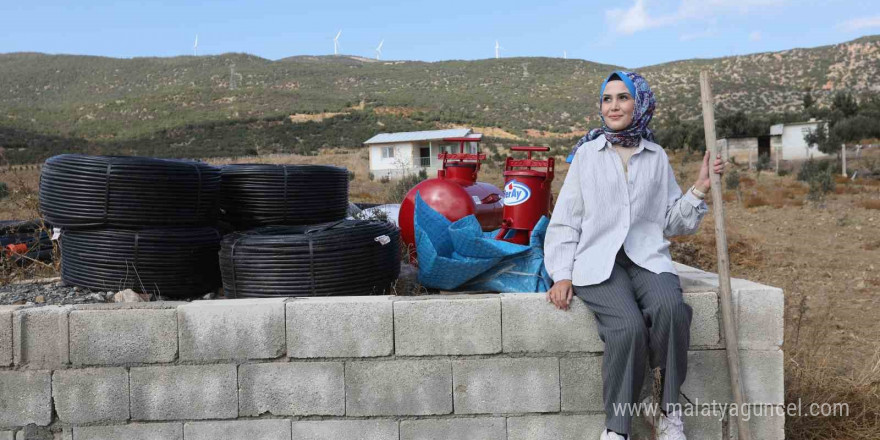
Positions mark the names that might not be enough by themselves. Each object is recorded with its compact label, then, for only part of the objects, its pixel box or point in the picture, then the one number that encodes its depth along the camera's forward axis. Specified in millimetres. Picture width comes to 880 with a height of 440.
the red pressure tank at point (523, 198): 4688
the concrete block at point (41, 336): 3568
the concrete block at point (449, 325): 3500
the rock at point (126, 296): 4020
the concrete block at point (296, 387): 3549
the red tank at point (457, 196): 5508
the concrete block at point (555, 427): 3537
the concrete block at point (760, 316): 3449
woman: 3262
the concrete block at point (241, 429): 3582
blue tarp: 3961
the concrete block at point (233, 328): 3541
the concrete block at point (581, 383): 3504
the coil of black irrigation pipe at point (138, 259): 4156
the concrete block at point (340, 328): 3518
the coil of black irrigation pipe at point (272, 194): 4656
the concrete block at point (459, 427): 3564
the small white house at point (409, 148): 35656
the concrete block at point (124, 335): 3561
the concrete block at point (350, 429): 3572
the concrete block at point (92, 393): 3578
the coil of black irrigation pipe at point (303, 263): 3918
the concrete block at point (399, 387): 3539
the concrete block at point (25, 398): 3584
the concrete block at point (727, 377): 3490
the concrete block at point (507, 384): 3520
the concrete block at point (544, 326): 3477
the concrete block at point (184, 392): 3561
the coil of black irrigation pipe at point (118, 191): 4094
